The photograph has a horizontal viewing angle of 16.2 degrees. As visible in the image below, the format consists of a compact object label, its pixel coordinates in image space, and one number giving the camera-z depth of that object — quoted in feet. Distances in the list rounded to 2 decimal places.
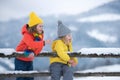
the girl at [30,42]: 28.22
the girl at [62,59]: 27.78
